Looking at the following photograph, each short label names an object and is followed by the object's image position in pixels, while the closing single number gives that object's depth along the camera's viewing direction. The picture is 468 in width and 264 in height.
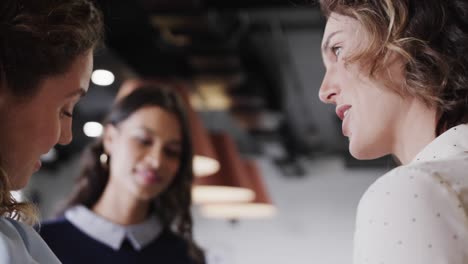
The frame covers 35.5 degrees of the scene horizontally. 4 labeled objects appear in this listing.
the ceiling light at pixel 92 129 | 5.21
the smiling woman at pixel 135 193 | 2.18
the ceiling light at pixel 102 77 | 4.48
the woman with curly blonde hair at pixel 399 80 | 1.05
